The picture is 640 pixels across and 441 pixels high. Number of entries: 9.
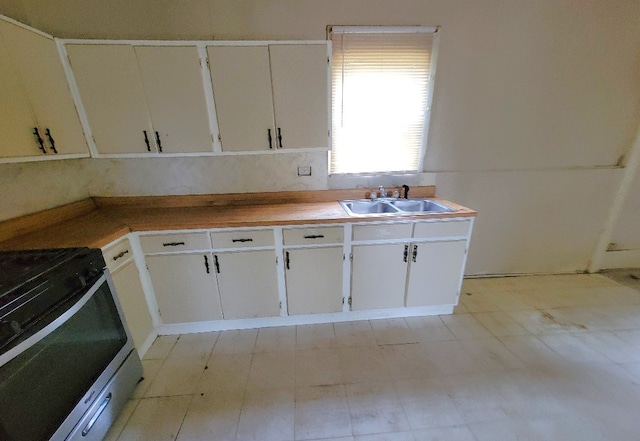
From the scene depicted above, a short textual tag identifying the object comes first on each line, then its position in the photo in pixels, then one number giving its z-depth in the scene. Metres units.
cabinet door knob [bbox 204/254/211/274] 1.92
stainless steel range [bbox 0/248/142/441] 0.92
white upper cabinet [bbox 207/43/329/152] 1.82
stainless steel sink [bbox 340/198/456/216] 2.29
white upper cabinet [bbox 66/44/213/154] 1.74
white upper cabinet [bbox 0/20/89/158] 1.41
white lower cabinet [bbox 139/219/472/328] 1.91
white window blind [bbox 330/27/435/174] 2.08
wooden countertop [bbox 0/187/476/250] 1.62
